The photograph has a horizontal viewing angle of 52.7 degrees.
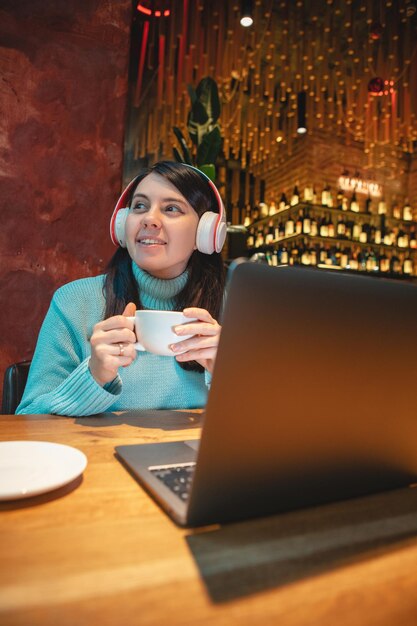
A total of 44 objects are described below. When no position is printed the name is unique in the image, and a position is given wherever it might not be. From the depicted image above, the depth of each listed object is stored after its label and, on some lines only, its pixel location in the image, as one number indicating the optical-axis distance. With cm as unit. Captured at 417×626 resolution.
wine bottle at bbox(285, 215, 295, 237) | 513
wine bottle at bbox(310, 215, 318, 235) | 508
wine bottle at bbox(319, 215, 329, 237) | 509
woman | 118
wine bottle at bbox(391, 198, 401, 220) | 553
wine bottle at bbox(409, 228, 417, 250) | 554
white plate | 45
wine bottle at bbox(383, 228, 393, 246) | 532
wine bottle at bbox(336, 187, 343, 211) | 529
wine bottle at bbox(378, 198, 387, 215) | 545
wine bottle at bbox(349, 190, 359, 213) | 526
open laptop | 37
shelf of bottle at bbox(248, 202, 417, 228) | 506
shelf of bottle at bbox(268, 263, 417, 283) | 502
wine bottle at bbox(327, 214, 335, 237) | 510
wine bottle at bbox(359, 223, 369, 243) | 525
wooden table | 30
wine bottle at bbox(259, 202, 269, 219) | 567
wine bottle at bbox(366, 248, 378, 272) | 538
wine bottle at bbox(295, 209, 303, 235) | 499
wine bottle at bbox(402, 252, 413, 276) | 539
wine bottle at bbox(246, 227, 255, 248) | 588
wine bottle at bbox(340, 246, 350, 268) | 520
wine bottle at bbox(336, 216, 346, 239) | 519
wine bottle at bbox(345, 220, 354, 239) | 533
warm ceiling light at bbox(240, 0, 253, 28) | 304
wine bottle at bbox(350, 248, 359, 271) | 521
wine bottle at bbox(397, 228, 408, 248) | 546
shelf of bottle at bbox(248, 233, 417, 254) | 502
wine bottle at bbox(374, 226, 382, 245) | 534
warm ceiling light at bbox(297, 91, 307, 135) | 455
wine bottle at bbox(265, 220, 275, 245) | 544
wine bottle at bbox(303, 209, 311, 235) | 495
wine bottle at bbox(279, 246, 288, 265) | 529
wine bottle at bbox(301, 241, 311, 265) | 506
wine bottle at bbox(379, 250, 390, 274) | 544
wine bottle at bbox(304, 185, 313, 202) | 509
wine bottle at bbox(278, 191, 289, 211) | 559
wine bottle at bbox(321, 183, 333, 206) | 514
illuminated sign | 534
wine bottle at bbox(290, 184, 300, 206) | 524
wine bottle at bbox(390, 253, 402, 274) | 542
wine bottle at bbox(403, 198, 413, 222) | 550
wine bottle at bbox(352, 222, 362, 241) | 530
